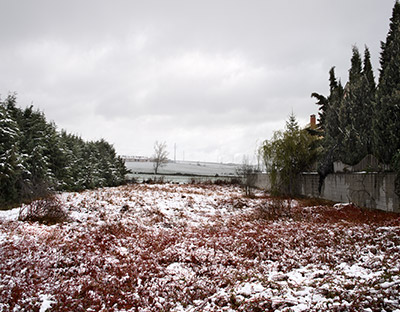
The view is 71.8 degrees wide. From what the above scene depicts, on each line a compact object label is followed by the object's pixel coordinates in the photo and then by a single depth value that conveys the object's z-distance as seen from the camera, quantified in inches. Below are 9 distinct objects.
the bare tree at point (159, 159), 2043.9
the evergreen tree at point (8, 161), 555.8
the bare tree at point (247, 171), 1018.5
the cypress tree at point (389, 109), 456.4
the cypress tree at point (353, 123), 590.6
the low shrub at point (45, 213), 414.9
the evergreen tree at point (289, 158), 848.3
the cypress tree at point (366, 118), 572.7
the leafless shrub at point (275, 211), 476.1
